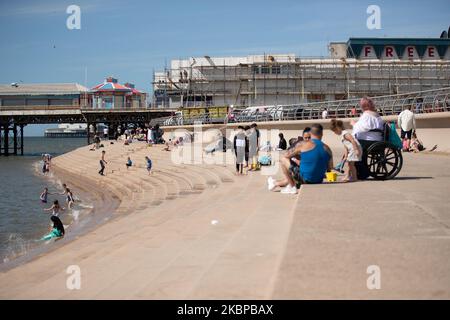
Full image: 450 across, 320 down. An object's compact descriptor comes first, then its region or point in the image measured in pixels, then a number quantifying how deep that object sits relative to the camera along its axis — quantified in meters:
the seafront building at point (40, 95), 93.62
